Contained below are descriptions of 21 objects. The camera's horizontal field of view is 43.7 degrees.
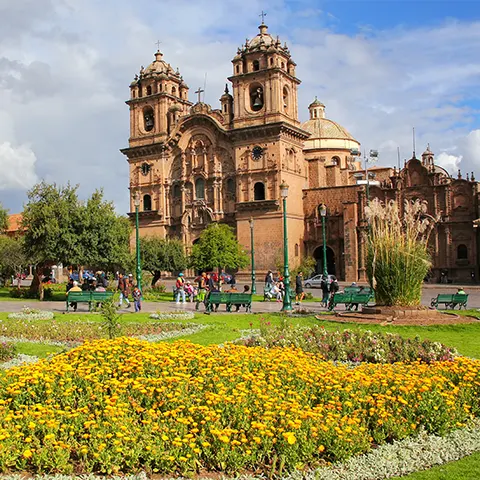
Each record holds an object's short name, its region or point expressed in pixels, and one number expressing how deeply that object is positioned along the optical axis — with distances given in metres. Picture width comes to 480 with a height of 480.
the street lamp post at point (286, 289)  21.69
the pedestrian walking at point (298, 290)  28.17
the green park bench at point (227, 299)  22.16
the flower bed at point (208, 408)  5.55
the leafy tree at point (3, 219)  61.42
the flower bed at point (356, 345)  11.12
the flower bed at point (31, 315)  19.39
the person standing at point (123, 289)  25.08
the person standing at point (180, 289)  26.51
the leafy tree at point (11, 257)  44.22
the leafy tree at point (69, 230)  29.73
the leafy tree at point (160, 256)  38.97
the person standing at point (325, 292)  25.69
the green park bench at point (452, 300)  21.94
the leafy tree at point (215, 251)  38.16
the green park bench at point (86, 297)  22.08
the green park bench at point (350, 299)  21.69
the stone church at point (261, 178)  46.81
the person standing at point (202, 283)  29.63
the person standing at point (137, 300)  22.83
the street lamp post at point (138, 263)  26.11
